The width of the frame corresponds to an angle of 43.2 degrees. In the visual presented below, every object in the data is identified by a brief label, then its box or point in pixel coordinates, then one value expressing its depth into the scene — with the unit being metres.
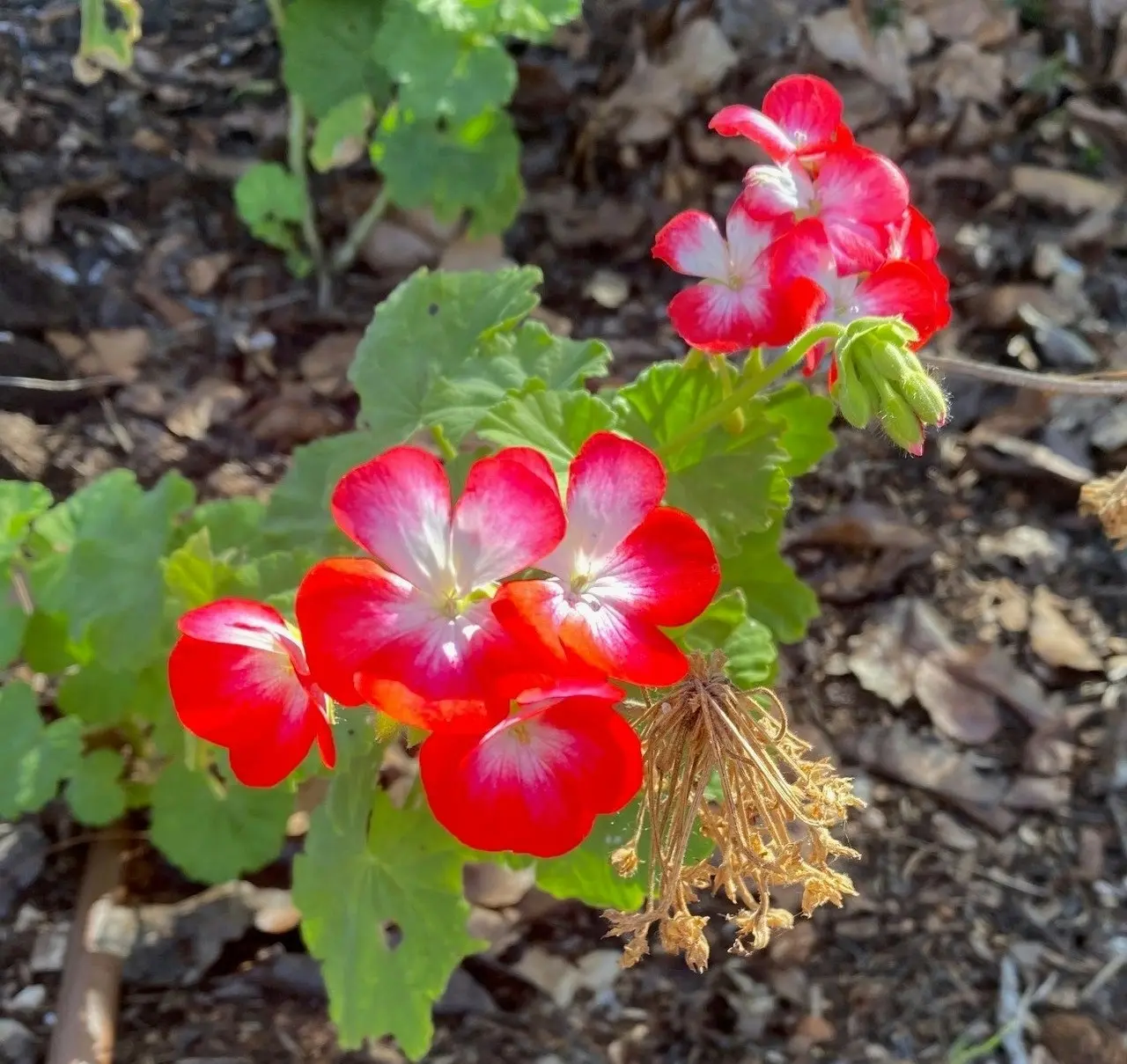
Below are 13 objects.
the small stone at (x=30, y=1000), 0.42
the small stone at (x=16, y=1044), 0.41
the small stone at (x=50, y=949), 0.43
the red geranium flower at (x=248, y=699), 0.25
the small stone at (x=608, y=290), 0.62
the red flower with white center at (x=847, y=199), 0.29
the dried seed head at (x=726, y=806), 0.25
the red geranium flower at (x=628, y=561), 0.24
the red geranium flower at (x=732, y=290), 0.29
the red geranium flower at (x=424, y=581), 0.23
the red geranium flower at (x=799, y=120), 0.30
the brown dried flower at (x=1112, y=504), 0.31
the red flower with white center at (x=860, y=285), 0.29
